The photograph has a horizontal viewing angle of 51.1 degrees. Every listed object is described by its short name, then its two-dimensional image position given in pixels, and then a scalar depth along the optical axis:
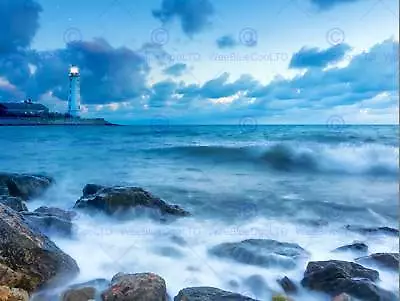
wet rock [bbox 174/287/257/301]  4.41
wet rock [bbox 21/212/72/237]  6.45
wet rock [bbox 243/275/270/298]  5.29
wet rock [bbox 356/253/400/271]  5.71
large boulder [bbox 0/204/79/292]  4.54
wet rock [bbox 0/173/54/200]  9.64
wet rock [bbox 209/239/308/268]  5.96
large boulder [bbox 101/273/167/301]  4.33
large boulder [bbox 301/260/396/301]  4.75
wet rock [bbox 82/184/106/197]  9.61
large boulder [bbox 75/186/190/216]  8.20
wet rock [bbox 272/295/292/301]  4.57
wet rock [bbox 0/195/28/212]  7.30
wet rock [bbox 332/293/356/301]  4.47
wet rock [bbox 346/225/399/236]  7.70
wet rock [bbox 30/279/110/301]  4.59
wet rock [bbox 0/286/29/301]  3.80
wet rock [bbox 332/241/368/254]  6.54
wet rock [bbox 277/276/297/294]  5.24
